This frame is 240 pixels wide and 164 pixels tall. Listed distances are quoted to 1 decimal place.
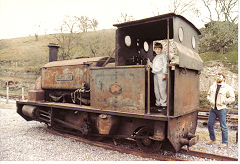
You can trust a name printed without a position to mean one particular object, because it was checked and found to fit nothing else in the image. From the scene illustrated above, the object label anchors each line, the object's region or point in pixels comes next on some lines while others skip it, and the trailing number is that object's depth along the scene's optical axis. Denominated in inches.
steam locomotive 156.7
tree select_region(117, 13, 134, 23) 698.2
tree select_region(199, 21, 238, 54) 372.8
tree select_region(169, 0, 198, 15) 541.2
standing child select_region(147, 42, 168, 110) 163.0
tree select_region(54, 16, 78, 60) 788.6
